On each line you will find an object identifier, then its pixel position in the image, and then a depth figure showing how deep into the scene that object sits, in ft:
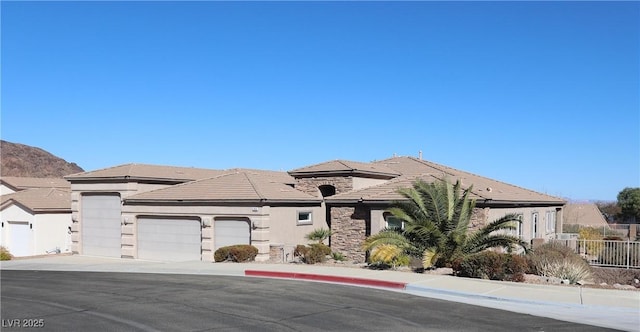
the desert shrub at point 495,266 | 55.57
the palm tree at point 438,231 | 65.41
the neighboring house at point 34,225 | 121.80
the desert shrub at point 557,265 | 56.85
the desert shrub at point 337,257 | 81.71
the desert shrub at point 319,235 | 93.20
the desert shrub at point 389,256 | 64.23
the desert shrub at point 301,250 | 79.00
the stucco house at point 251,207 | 88.02
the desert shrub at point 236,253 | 78.95
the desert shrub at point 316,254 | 75.61
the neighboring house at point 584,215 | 188.41
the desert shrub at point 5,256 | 97.50
